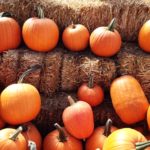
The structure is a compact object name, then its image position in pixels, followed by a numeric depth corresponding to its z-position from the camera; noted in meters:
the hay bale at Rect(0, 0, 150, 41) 2.97
